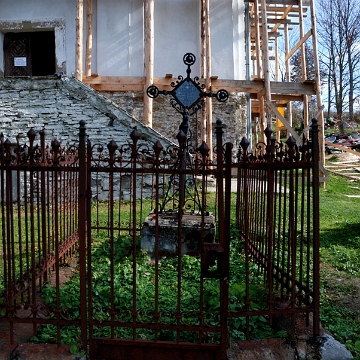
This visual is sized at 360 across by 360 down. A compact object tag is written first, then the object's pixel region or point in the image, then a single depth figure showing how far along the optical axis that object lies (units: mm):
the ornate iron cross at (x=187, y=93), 6340
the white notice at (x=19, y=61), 14875
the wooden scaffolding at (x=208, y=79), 11914
